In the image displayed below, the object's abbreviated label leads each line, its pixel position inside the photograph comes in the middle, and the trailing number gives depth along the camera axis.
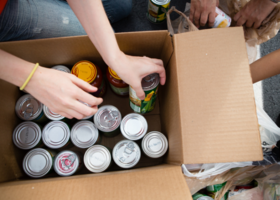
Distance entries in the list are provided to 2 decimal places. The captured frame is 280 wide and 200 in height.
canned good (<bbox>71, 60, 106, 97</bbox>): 0.73
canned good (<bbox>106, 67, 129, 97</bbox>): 0.72
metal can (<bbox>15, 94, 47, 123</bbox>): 0.77
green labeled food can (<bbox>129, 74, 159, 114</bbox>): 0.67
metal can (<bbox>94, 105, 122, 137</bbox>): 0.74
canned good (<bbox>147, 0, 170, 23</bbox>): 1.04
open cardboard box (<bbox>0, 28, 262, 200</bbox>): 0.52
